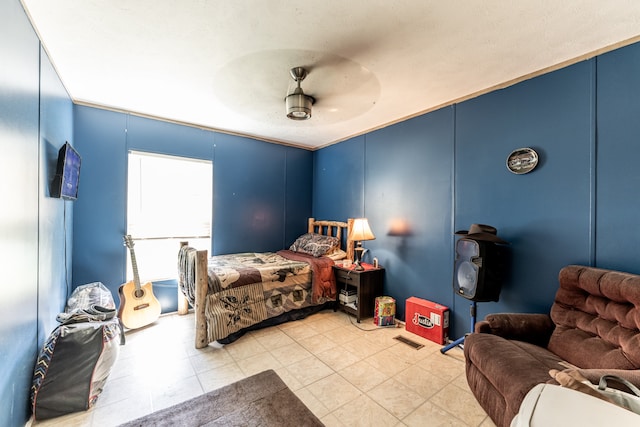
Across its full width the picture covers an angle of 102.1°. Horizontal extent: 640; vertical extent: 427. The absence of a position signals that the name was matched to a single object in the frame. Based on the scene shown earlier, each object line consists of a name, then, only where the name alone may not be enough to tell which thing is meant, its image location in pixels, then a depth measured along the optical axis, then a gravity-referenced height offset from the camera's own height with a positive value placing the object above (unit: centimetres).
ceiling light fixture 222 +95
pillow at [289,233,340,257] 394 -51
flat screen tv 208 +30
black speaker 225 -50
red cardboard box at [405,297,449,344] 277 -118
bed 267 -88
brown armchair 148 -86
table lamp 341 -27
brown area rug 170 -138
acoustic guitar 299 -110
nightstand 333 -98
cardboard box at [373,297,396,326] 320 -124
